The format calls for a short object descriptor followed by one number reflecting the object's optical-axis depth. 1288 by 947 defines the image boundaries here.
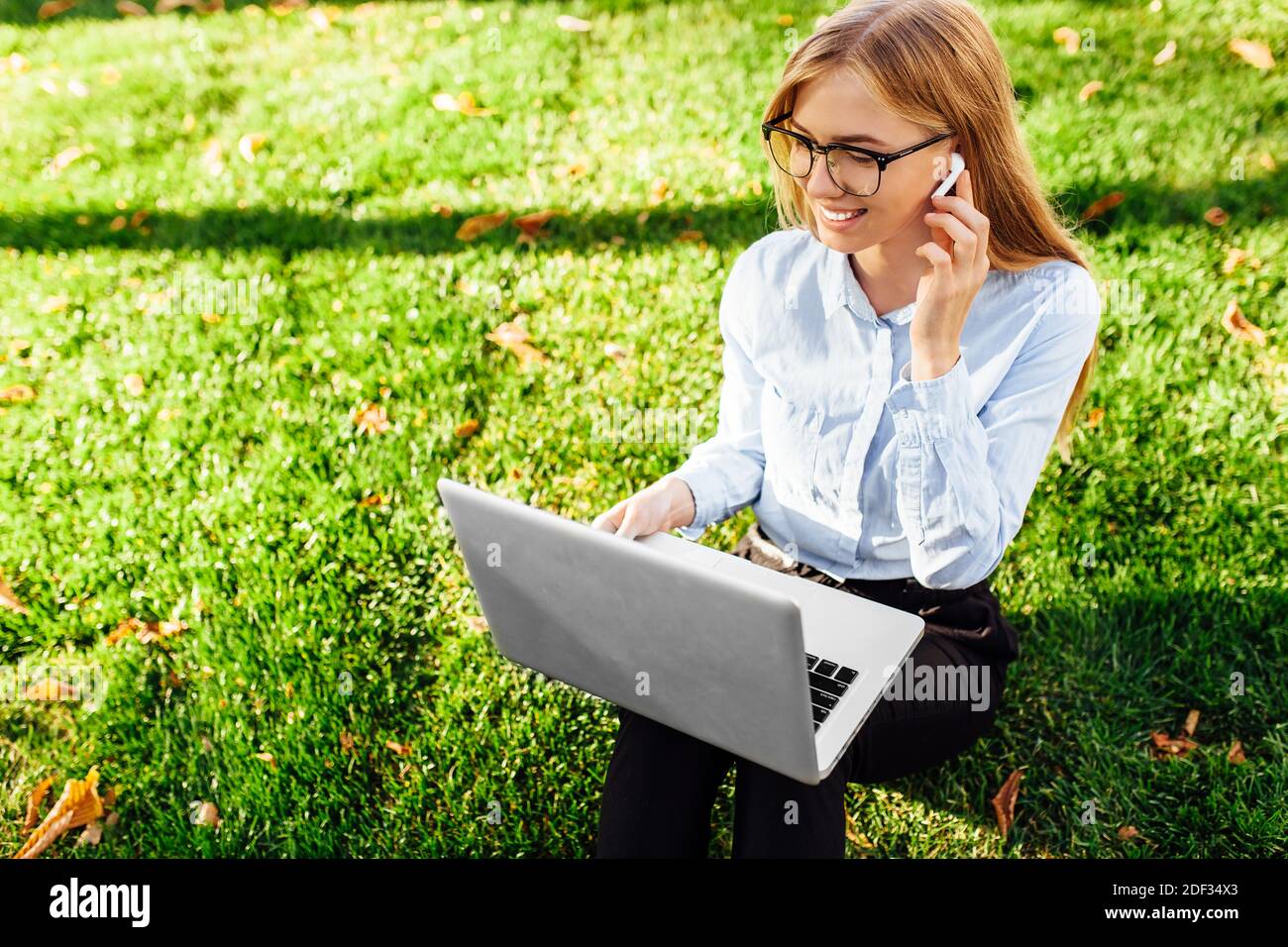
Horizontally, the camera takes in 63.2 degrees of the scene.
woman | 1.88
